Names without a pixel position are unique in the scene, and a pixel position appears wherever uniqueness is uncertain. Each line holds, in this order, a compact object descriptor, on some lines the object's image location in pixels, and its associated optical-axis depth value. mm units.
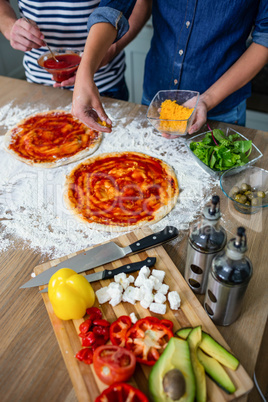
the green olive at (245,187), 1565
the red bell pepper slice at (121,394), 934
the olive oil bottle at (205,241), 1032
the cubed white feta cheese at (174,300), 1176
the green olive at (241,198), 1542
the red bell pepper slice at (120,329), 1089
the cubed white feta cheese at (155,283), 1234
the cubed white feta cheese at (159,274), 1256
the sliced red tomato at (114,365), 971
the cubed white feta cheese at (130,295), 1204
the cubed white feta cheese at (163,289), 1223
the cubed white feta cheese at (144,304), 1185
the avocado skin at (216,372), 969
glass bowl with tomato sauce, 2004
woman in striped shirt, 2043
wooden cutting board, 992
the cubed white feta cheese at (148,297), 1190
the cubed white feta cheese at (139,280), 1233
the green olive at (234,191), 1562
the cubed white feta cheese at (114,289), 1201
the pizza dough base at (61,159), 1880
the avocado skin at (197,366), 954
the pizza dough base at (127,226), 1551
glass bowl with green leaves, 1694
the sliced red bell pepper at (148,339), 1051
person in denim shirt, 1748
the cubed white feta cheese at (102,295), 1214
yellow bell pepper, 1110
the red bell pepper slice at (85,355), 1052
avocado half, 897
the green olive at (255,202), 1529
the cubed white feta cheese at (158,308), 1169
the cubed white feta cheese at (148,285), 1207
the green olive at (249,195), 1554
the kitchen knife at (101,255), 1304
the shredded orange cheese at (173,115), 1754
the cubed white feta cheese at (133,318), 1138
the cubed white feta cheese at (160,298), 1191
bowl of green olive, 1543
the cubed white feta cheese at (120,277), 1258
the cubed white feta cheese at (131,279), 1261
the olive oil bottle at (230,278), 938
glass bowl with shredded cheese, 1753
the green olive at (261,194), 1544
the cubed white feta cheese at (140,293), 1204
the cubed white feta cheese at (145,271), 1257
